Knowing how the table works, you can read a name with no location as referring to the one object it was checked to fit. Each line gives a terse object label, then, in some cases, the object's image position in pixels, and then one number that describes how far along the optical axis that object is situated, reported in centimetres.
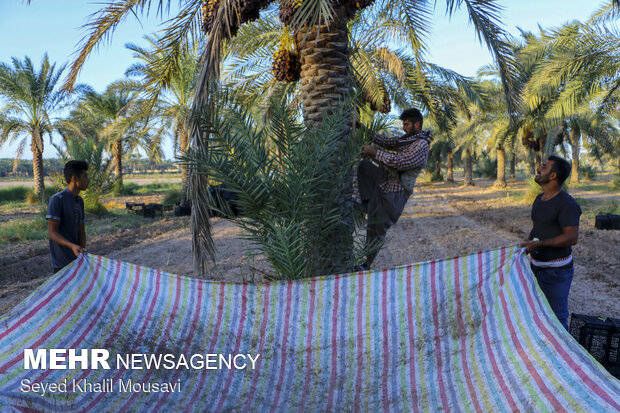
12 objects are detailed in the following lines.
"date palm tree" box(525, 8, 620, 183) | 1213
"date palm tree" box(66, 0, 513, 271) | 464
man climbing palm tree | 438
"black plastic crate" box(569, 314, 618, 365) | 341
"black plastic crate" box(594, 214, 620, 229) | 1113
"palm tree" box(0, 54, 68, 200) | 1997
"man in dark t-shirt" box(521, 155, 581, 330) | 342
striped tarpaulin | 271
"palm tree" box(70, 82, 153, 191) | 1848
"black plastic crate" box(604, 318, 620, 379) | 343
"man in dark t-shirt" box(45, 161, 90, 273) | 392
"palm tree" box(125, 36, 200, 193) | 1817
